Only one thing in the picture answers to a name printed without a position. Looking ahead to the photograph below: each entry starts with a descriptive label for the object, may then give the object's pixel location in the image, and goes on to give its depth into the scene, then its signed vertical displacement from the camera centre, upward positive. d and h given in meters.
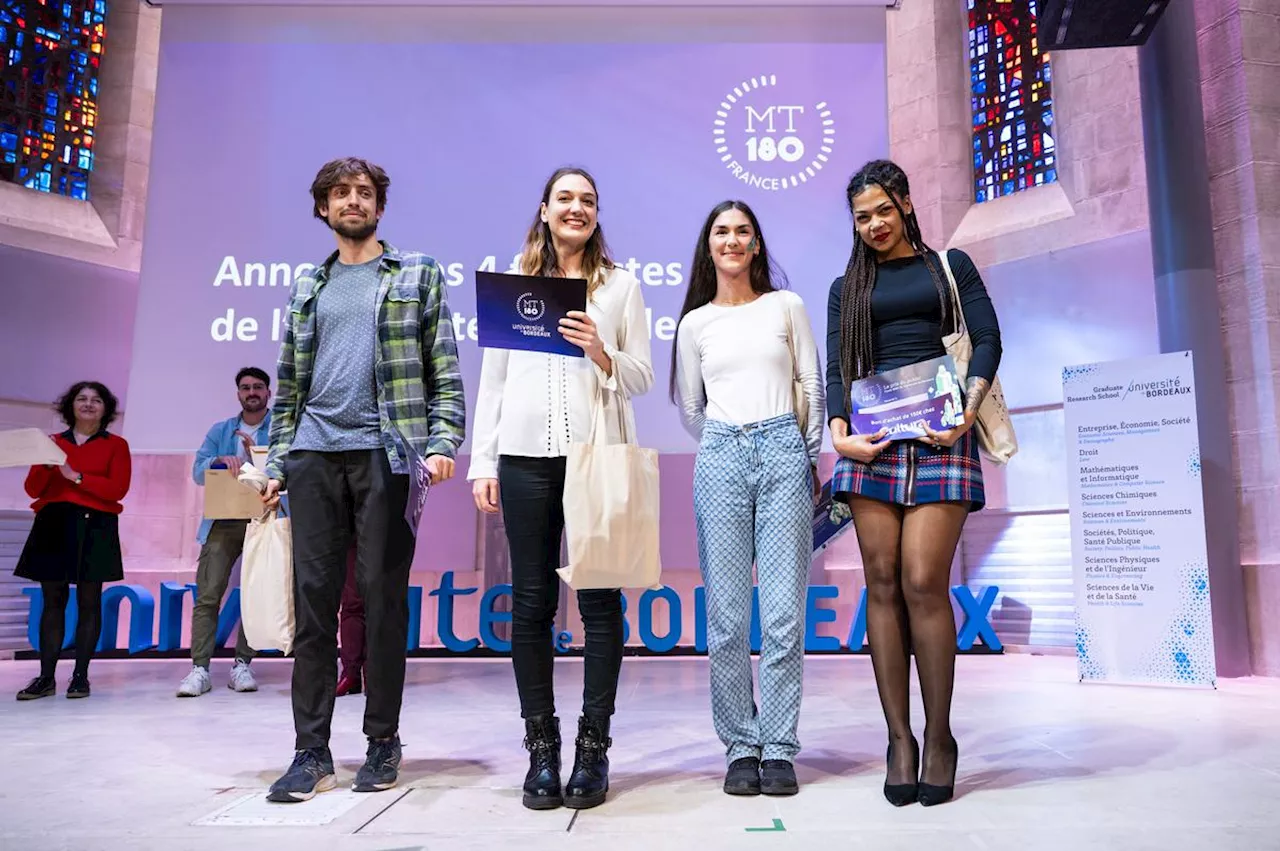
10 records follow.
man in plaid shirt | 2.34 +0.23
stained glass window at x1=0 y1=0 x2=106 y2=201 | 7.33 +3.53
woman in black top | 2.19 +0.17
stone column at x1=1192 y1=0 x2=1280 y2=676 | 5.13 +1.63
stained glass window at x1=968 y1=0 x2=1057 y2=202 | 7.53 +3.59
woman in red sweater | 4.25 -0.01
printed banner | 4.56 +0.08
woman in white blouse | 2.23 +0.14
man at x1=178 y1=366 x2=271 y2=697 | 4.57 -0.02
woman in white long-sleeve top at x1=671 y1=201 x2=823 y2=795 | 2.35 +0.13
